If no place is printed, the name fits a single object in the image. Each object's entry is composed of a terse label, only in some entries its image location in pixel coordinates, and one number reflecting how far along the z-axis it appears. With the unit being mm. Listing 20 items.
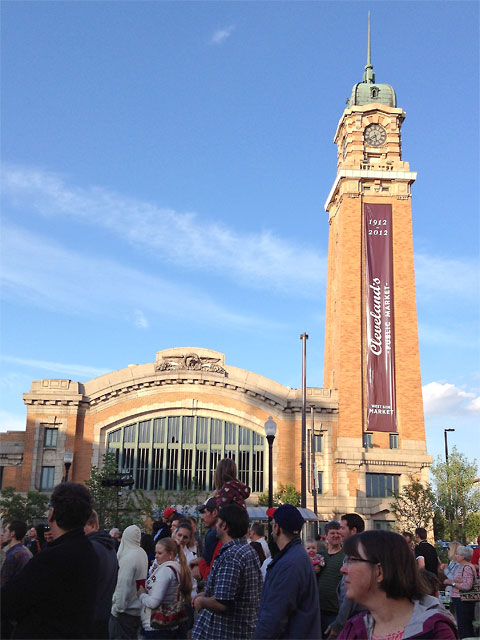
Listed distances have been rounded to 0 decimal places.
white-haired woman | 11609
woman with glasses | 3500
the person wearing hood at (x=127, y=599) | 7832
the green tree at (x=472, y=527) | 45125
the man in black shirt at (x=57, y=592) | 4129
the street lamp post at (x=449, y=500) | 43000
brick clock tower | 43094
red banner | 45031
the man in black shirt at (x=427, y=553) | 12195
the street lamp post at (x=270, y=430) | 20750
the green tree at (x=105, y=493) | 33781
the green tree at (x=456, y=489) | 43156
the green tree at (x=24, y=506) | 35906
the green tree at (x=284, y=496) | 39688
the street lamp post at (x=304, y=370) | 32625
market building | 41438
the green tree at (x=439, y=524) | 42344
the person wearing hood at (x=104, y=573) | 6211
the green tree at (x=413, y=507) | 39875
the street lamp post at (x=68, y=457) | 31128
